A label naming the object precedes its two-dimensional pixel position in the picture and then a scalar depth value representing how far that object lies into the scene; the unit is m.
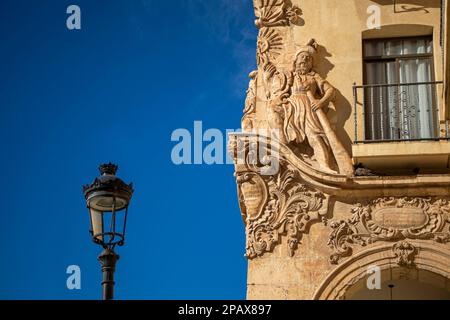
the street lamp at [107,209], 15.19
